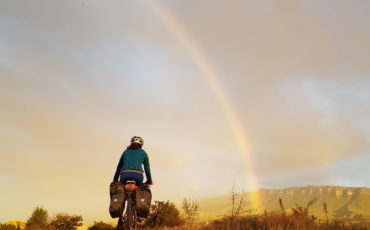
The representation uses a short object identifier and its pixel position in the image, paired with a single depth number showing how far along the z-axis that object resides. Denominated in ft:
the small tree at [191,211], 52.31
